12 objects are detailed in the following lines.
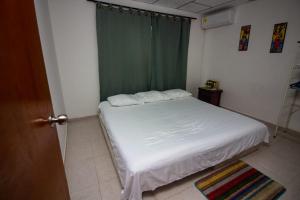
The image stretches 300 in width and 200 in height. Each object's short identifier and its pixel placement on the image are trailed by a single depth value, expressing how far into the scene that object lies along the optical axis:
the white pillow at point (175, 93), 3.21
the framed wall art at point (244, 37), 3.05
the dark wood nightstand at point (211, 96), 3.60
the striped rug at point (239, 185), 1.48
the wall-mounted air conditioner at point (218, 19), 3.16
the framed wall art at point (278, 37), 2.56
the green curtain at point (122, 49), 2.79
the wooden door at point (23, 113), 0.36
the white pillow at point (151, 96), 2.95
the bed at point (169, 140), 1.32
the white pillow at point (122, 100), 2.68
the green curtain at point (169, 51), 3.27
